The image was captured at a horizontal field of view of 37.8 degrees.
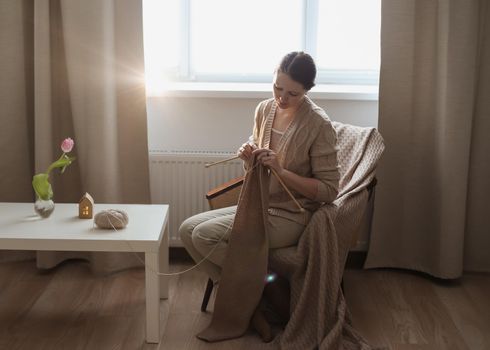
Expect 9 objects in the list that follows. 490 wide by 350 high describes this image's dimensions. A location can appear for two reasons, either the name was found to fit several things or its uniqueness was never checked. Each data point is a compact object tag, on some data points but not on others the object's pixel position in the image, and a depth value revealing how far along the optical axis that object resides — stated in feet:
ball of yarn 8.57
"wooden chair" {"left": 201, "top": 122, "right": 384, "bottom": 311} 9.26
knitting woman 8.66
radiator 10.83
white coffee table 8.32
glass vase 9.01
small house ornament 9.07
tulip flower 8.98
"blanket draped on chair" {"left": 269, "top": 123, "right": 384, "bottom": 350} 8.55
